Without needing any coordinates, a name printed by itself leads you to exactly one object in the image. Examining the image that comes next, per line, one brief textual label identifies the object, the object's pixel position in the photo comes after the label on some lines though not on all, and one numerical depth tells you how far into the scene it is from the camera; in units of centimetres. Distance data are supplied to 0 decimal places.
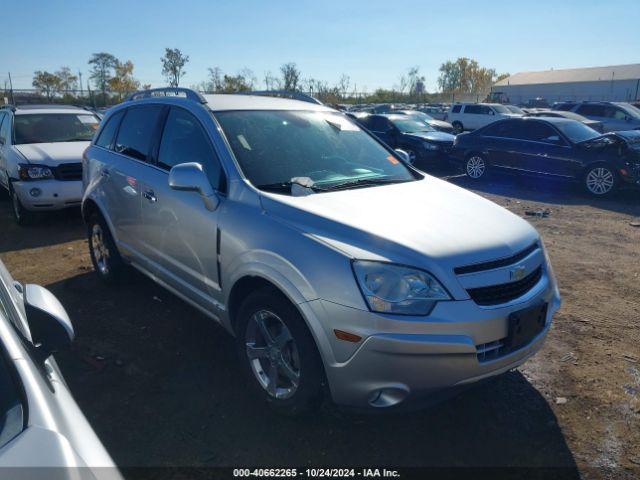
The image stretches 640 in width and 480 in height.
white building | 5906
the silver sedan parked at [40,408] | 113
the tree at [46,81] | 5588
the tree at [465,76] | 9125
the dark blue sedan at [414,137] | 1309
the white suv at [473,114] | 2400
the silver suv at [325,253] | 232
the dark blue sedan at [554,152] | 969
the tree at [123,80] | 5291
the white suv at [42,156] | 692
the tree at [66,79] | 5791
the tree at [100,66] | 5250
